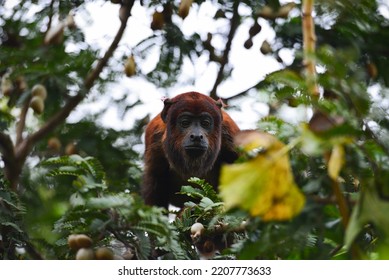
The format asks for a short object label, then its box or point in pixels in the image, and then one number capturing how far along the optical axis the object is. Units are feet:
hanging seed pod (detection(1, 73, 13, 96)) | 34.22
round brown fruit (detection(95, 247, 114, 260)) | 18.90
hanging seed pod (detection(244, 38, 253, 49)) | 38.27
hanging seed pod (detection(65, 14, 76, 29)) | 32.54
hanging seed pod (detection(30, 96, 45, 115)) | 29.78
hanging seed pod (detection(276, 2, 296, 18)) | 33.17
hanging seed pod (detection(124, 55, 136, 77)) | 33.96
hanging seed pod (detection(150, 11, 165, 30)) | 35.42
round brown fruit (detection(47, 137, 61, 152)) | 38.72
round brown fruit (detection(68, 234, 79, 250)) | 19.10
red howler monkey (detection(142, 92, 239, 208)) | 37.19
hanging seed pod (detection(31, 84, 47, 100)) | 30.01
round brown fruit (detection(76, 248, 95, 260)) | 18.70
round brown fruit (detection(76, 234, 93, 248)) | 18.98
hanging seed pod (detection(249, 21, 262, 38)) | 36.96
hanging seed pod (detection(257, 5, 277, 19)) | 33.68
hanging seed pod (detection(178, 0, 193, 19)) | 31.17
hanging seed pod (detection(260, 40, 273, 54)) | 36.29
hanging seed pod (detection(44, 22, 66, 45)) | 29.17
